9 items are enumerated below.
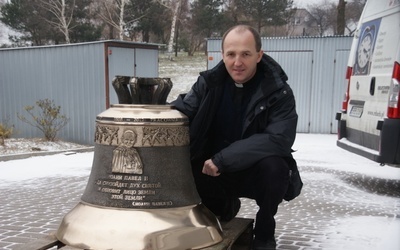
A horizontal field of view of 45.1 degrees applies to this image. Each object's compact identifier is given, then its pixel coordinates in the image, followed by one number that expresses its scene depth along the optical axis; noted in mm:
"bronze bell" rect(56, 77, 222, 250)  2412
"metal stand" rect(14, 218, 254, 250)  2445
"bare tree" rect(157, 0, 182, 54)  31108
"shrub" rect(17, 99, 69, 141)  11328
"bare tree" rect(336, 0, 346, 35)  22359
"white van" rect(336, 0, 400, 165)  5645
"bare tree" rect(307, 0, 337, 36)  46438
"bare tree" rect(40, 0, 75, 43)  30703
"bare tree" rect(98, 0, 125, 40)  30912
